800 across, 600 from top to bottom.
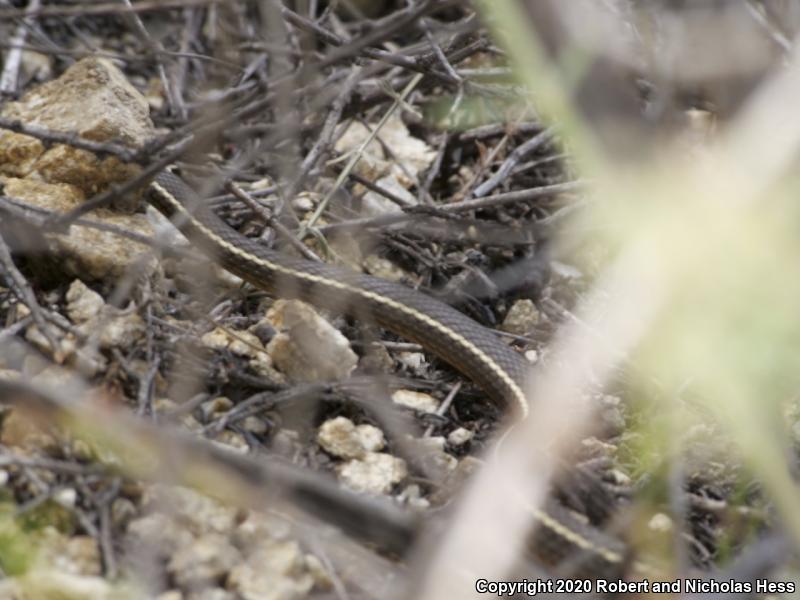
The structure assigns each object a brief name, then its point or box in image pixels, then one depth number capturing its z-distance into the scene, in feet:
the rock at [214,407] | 20.04
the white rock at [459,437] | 21.74
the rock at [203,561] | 16.10
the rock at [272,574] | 16.22
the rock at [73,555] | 15.85
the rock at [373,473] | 19.61
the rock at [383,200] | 28.30
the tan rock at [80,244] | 22.43
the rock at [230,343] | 21.95
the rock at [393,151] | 29.37
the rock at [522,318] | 25.66
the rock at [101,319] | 20.02
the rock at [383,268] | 27.05
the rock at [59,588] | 15.06
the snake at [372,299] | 23.08
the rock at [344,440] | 20.15
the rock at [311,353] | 21.72
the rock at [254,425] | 20.22
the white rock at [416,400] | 22.39
